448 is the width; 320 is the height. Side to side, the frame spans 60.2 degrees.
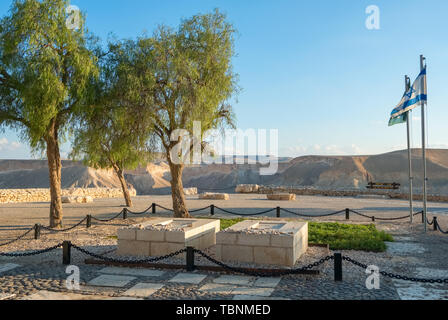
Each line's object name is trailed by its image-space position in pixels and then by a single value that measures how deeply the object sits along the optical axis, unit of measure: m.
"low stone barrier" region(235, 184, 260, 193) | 44.78
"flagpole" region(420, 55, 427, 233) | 13.89
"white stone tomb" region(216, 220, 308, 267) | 8.47
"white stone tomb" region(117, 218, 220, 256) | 9.37
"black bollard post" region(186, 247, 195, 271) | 7.95
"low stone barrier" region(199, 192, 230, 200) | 32.59
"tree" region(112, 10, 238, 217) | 15.06
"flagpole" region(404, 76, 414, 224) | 16.30
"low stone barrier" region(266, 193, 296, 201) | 31.05
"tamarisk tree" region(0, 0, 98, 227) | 12.55
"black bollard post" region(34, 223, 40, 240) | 12.47
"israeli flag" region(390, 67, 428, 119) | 13.84
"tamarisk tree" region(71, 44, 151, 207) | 14.62
